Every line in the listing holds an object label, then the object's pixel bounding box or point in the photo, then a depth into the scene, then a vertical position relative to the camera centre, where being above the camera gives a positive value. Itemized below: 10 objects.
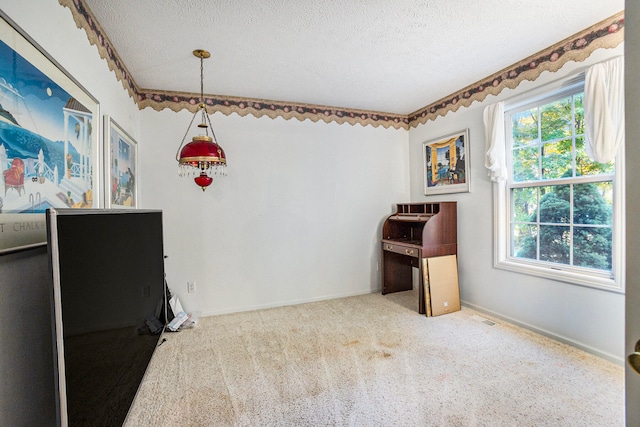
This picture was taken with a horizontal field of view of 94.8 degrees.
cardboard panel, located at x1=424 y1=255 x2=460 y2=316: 3.25 -0.84
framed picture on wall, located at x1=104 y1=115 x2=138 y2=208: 2.16 +0.42
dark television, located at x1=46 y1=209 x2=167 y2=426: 0.94 -0.39
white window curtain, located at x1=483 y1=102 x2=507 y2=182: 2.98 +0.65
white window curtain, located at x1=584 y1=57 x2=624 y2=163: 2.10 +0.71
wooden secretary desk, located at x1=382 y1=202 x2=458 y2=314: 3.36 -0.38
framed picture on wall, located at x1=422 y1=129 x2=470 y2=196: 3.46 +0.57
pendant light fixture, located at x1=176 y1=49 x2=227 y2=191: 2.40 +0.51
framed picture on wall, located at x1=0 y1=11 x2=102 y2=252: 1.07 +0.34
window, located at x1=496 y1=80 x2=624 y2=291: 2.31 +0.07
